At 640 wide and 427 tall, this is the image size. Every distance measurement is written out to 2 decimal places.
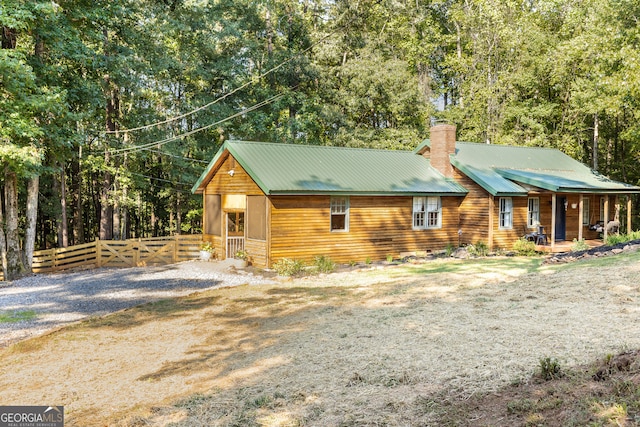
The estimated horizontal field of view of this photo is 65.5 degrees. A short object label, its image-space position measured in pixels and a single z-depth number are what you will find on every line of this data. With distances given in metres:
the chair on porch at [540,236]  22.25
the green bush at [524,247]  20.64
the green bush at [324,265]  17.31
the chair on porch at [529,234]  22.34
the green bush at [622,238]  20.78
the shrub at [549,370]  5.11
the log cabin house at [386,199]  18.38
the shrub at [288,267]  16.75
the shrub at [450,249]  20.83
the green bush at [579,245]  21.20
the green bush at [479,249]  20.60
